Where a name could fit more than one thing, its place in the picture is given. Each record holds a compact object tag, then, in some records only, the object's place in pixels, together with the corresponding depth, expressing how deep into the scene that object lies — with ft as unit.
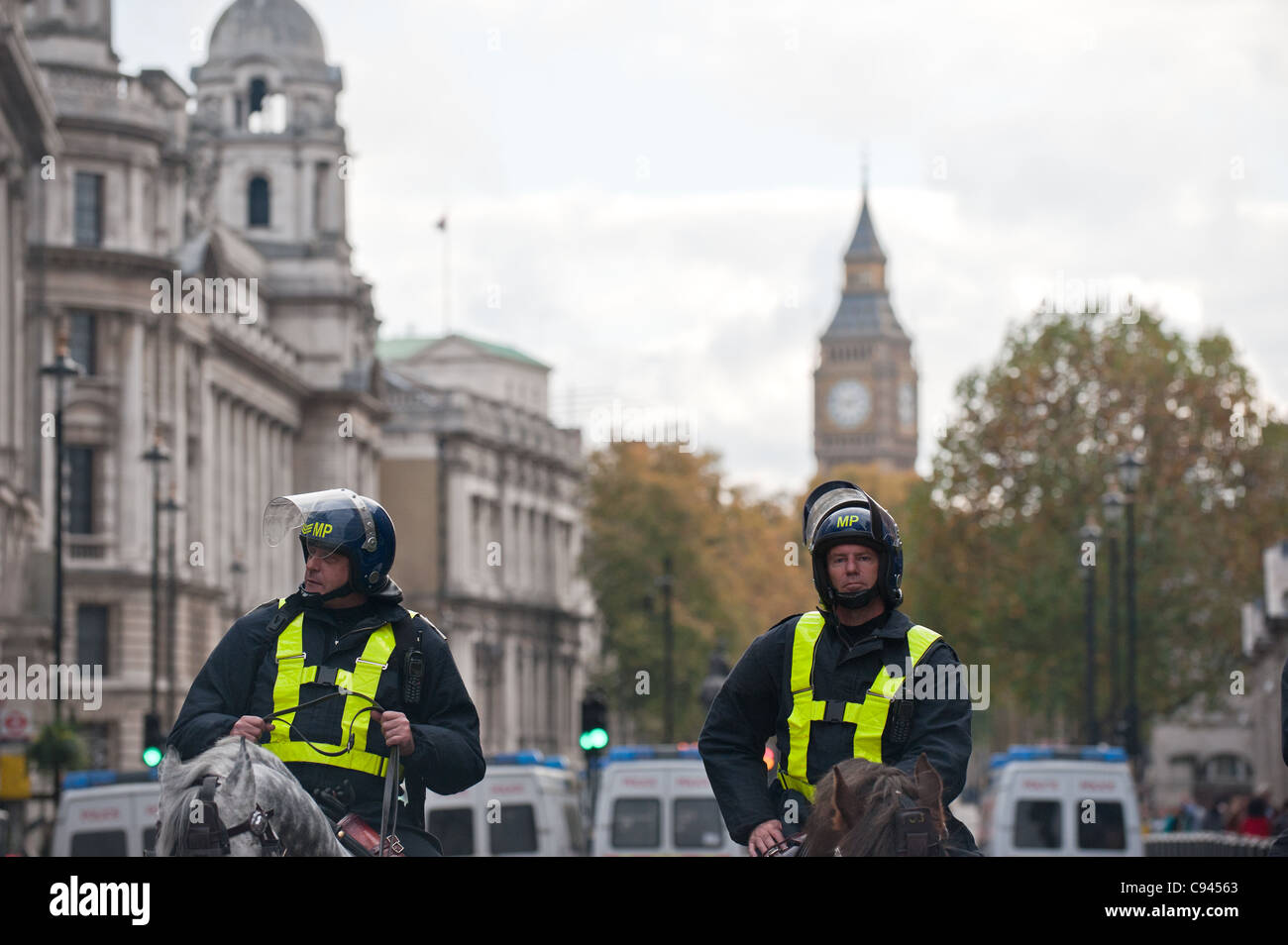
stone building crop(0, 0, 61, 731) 160.15
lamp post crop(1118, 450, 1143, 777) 155.84
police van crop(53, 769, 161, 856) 79.77
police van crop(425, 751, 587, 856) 93.66
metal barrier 89.76
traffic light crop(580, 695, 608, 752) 100.83
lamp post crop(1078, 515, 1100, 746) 184.55
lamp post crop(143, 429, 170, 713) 153.89
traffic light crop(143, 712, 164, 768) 120.22
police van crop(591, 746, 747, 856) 93.86
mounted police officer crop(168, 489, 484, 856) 23.34
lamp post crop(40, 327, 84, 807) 114.62
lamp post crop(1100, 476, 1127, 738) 165.58
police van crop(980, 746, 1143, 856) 92.84
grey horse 19.12
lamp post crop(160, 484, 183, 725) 172.20
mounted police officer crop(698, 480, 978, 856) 22.43
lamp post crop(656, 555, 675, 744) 206.18
